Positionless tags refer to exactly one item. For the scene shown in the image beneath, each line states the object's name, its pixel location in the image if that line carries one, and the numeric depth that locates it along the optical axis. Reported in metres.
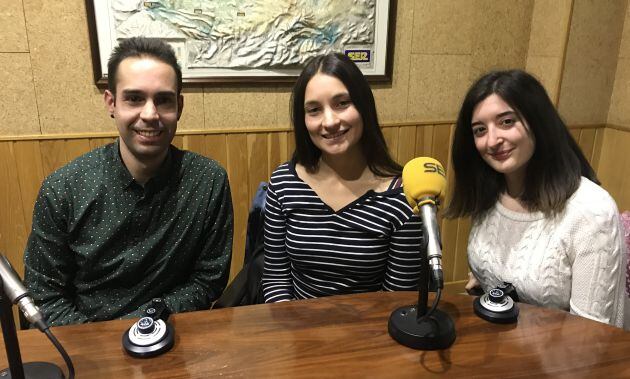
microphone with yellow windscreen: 0.97
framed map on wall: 2.30
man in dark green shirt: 1.57
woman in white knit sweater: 1.43
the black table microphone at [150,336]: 1.08
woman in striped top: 1.63
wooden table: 1.04
